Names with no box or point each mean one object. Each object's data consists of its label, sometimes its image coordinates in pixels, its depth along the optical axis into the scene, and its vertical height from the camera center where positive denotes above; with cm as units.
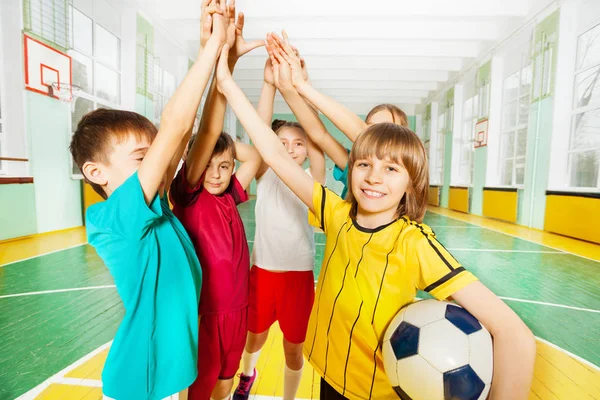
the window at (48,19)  433 +219
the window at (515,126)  724 +143
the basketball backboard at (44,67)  439 +154
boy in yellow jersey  74 -22
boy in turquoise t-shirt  76 -18
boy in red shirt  111 -24
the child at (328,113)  123 +28
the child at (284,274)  147 -46
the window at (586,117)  525 +123
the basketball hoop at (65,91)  481 +126
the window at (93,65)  528 +194
